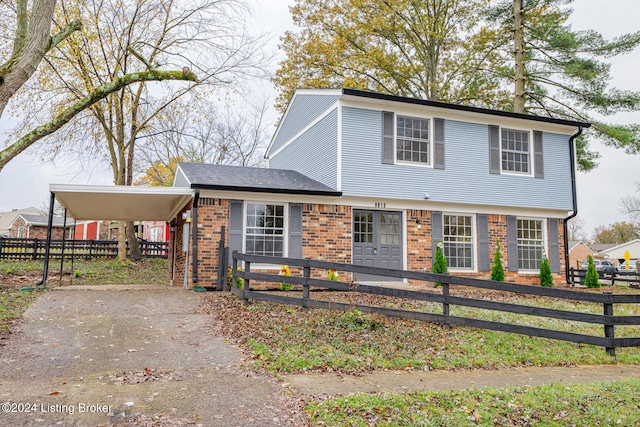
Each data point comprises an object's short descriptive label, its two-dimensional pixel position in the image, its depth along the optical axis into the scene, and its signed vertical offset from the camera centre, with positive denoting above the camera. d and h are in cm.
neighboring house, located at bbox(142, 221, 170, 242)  3434 +177
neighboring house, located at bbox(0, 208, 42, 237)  5466 +428
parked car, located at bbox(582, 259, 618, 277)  4518 -58
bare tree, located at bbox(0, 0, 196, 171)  789 +349
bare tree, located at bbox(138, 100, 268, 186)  3139 +691
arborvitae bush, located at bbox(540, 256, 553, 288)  1509 -56
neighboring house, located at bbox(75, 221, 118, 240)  3478 +189
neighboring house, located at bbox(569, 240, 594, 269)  5722 +82
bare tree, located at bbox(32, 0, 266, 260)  1766 +714
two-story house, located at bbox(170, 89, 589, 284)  1278 +186
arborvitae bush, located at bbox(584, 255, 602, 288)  1576 -65
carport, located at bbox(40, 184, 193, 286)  1119 +143
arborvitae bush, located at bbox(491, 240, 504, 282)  1430 -32
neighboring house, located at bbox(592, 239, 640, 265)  5522 +73
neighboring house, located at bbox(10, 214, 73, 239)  3750 +215
